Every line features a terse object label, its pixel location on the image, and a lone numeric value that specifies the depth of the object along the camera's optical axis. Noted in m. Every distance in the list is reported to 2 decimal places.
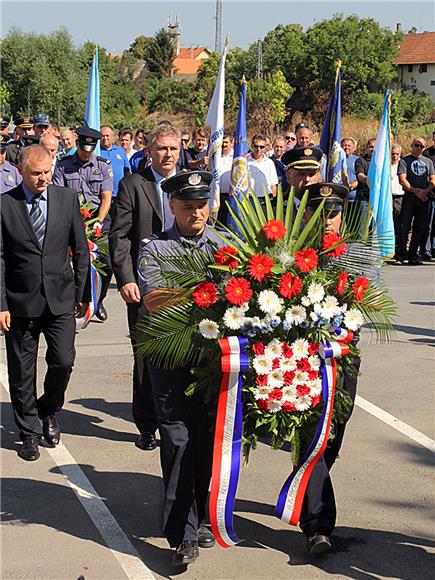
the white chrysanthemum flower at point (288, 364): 4.12
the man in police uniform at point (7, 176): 9.26
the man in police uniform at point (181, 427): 4.45
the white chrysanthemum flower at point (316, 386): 4.21
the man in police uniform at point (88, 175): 9.84
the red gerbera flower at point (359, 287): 4.24
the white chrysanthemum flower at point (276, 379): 4.13
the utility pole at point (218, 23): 50.41
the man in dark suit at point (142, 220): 6.00
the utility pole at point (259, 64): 66.86
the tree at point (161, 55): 97.12
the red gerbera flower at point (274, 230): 4.15
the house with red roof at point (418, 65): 95.62
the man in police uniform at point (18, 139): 13.36
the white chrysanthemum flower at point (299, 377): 4.16
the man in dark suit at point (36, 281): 5.91
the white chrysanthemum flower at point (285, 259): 4.14
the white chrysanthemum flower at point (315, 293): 4.11
